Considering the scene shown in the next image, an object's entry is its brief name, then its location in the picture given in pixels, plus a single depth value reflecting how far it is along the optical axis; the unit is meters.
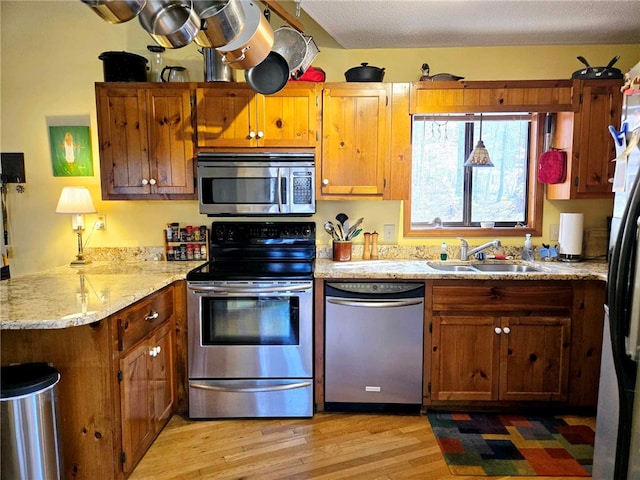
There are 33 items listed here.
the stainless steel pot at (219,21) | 1.63
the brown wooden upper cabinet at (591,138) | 2.69
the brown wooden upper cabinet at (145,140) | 2.74
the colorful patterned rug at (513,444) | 2.09
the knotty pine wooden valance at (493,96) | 2.70
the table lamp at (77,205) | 2.84
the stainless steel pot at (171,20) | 1.59
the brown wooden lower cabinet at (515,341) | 2.53
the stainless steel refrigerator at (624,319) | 1.43
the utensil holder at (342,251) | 2.94
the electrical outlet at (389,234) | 3.15
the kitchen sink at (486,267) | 2.83
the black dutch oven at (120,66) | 2.75
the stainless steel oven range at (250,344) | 2.49
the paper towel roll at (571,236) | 2.89
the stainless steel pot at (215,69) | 2.78
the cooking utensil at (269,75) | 2.37
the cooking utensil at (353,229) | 2.99
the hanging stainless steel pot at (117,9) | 1.42
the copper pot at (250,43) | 1.84
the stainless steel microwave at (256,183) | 2.73
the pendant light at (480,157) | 2.97
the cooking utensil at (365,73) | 2.76
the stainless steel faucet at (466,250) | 2.94
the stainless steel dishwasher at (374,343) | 2.54
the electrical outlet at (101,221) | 3.14
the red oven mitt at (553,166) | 2.83
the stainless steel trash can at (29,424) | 1.54
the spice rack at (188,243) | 3.03
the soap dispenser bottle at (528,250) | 3.00
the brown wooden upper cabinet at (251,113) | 2.73
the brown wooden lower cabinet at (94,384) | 1.77
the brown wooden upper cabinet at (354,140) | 2.75
